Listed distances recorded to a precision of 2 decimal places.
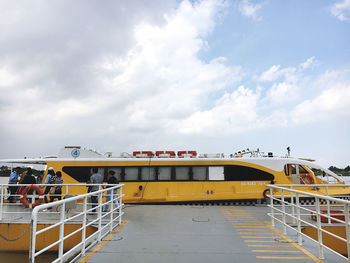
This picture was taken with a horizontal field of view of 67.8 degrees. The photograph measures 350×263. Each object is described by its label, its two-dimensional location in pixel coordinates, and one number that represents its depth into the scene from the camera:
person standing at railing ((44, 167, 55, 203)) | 11.11
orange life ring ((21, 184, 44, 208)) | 8.93
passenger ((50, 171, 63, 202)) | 11.06
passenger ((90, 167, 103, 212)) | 10.23
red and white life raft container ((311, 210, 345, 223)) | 8.88
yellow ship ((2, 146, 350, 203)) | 13.09
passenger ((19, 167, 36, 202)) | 10.45
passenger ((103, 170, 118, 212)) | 10.77
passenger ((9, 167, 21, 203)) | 11.88
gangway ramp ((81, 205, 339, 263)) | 5.21
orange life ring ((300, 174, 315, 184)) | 13.48
